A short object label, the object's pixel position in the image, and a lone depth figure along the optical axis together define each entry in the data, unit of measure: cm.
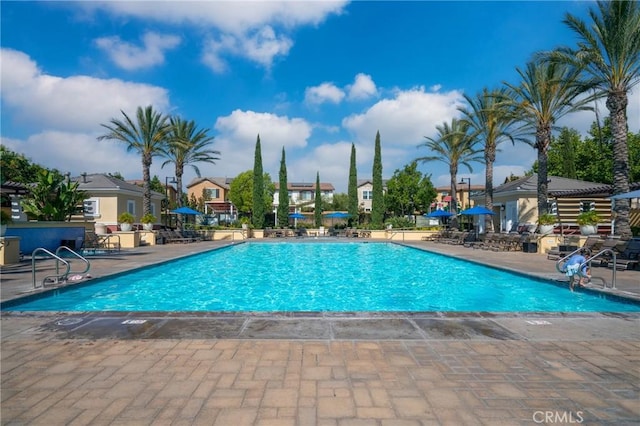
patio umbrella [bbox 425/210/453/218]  3073
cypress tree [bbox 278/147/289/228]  4181
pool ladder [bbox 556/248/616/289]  808
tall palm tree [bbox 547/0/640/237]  1494
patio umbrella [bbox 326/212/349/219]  3919
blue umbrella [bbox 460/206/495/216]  2488
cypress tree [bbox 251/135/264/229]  3831
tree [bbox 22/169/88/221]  1853
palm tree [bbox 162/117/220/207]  3140
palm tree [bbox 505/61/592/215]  1989
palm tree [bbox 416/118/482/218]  3123
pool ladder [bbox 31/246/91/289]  836
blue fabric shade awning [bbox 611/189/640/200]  1290
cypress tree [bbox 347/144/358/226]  4312
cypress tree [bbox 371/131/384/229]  3834
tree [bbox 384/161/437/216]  4425
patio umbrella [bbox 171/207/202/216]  2761
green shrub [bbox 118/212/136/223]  2214
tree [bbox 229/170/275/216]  5131
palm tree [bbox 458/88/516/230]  2536
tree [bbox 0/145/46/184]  3366
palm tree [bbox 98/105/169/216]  2620
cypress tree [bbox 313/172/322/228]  4478
